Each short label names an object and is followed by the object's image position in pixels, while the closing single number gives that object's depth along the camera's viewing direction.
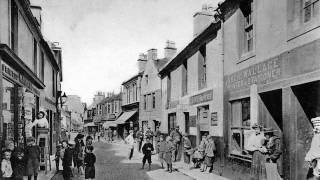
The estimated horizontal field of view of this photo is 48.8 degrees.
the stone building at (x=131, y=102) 34.29
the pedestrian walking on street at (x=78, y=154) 12.37
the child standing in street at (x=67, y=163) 10.43
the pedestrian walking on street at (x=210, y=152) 12.45
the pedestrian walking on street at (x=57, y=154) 12.80
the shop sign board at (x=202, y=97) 13.44
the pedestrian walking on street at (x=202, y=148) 13.14
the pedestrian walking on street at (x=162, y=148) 14.30
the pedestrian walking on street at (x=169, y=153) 13.68
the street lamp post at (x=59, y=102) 24.61
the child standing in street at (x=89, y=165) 9.77
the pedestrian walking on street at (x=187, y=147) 15.15
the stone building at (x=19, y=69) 9.09
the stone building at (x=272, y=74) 7.05
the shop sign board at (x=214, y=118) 12.59
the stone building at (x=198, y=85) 12.70
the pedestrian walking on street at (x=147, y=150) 14.56
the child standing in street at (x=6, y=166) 7.41
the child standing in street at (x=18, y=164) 7.80
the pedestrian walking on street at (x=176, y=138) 16.98
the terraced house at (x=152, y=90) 28.34
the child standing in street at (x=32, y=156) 9.23
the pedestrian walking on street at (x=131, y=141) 18.75
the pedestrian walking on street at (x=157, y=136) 22.42
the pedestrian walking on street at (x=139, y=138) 24.18
